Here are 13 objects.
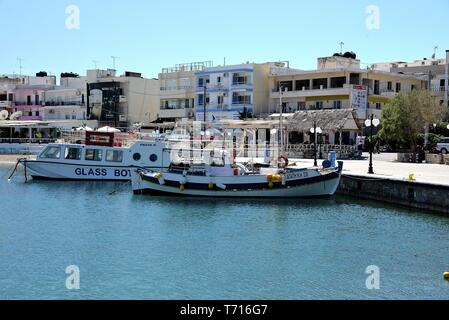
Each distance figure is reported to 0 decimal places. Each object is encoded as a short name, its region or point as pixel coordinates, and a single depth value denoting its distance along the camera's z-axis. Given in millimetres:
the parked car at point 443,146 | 55125
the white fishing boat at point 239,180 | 36875
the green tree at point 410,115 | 50844
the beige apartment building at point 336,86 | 67506
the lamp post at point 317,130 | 54850
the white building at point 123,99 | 86125
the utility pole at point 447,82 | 71106
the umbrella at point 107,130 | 53919
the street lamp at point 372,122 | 38819
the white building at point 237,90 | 73688
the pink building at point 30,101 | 94375
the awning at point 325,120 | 59281
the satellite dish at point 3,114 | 86706
